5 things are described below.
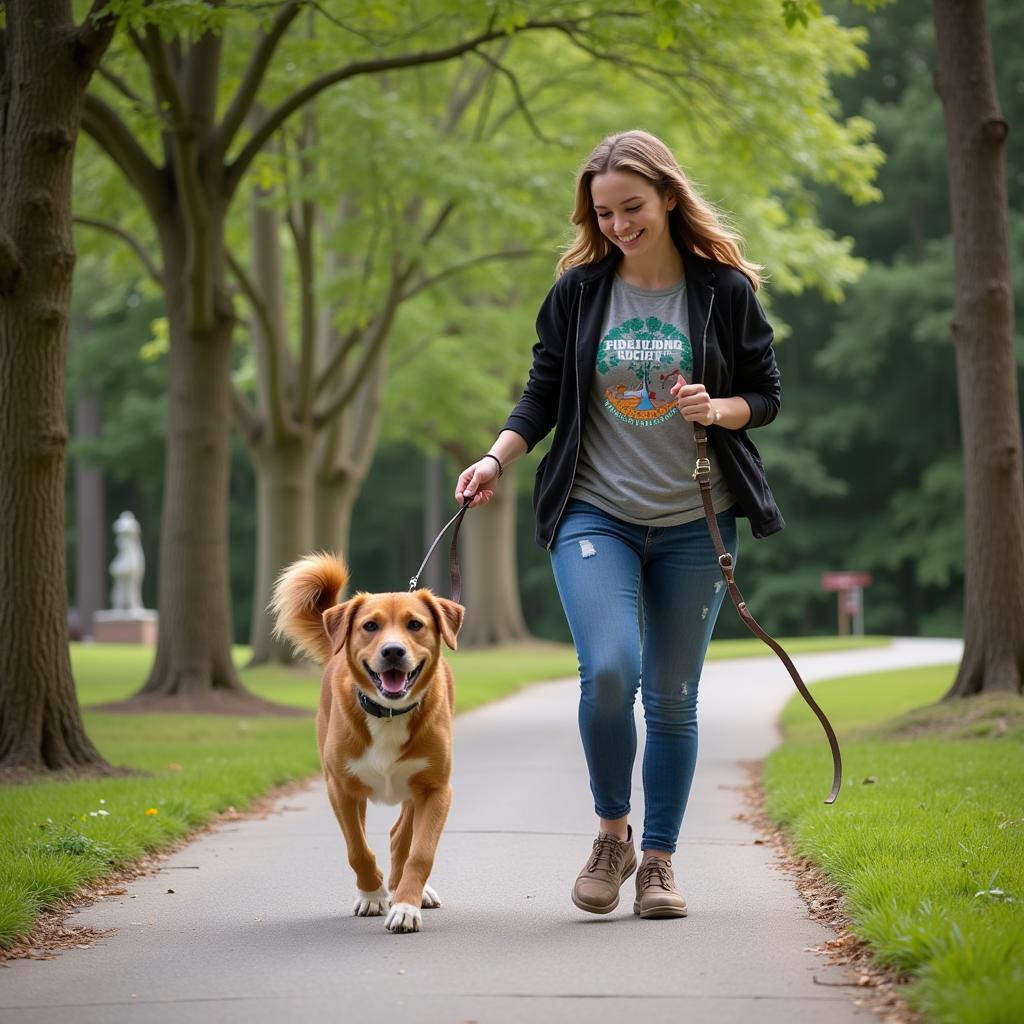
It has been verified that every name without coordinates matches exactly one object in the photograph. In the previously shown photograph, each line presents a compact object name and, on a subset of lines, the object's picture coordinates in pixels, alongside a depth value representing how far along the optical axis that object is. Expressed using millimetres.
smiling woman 5297
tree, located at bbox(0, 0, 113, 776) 9453
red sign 37938
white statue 39594
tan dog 5309
